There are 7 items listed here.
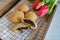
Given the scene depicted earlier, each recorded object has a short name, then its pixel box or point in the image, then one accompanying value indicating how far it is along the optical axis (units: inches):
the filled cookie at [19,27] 20.7
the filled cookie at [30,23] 21.3
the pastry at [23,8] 24.3
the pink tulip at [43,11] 24.4
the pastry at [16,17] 22.4
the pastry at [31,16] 22.7
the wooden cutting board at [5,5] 24.5
